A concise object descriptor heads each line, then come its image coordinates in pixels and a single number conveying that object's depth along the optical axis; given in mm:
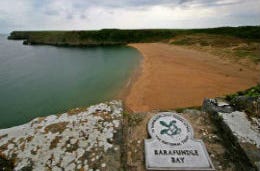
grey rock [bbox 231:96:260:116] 2302
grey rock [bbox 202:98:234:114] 2369
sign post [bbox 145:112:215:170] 1786
